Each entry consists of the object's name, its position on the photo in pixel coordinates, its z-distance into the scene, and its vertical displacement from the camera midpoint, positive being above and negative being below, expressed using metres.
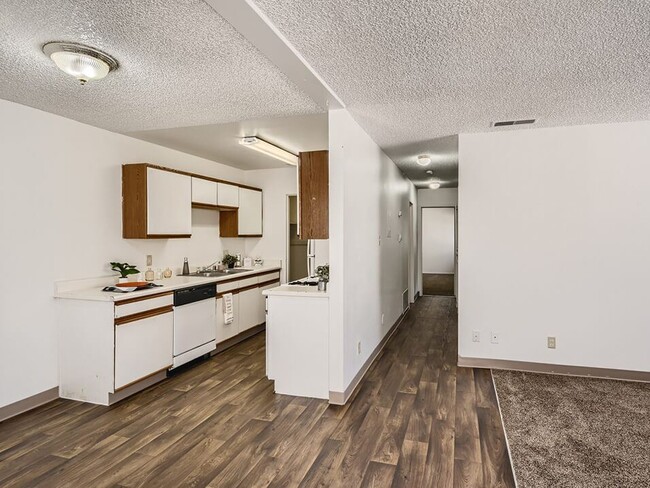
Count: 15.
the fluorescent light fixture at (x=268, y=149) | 4.33 +1.07
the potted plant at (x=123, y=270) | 3.93 -0.29
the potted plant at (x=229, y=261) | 5.62 -0.29
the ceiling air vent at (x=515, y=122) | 3.65 +1.09
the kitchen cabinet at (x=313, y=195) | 3.37 +0.39
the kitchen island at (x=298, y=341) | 3.38 -0.88
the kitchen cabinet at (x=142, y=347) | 3.28 -0.94
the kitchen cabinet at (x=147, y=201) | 4.02 +0.40
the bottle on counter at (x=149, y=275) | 4.22 -0.37
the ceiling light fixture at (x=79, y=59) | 2.18 +1.02
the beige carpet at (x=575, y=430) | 2.27 -1.33
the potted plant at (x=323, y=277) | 3.49 -0.33
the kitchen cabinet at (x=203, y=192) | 4.72 +0.59
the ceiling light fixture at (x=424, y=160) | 5.37 +1.09
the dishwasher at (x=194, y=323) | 3.93 -0.86
